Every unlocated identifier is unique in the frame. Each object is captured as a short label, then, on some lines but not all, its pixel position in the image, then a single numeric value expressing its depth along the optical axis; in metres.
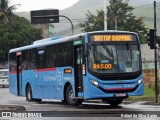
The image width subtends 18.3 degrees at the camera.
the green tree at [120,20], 82.25
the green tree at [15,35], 75.00
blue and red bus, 19.92
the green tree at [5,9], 77.12
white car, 51.47
